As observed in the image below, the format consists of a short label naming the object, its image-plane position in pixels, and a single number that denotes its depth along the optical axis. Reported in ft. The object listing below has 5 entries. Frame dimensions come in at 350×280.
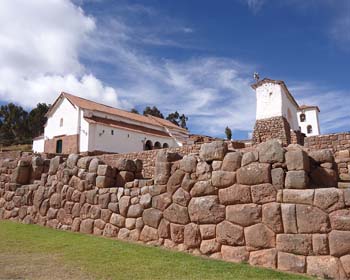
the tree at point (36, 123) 193.26
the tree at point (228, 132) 171.37
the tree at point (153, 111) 211.61
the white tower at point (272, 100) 56.18
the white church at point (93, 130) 94.17
